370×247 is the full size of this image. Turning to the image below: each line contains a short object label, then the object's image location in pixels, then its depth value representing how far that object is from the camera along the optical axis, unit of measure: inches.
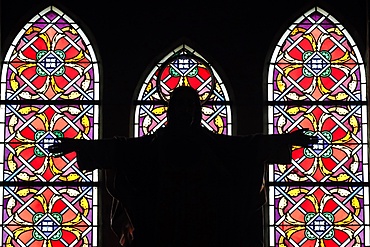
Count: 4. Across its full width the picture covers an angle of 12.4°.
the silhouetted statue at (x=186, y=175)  462.9
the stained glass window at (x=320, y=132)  594.2
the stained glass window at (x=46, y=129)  593.6
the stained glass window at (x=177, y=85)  607.8
